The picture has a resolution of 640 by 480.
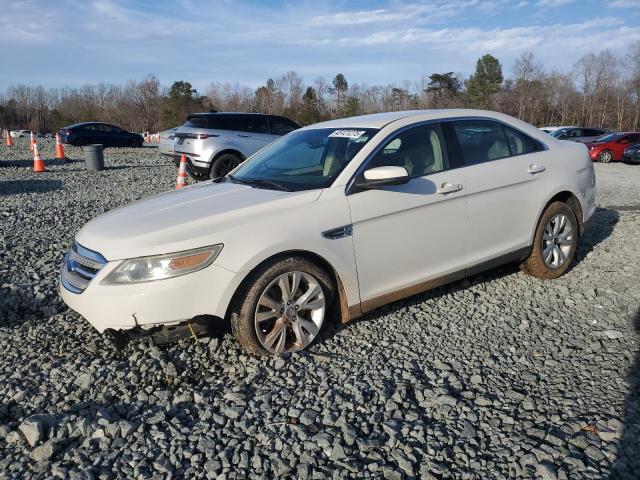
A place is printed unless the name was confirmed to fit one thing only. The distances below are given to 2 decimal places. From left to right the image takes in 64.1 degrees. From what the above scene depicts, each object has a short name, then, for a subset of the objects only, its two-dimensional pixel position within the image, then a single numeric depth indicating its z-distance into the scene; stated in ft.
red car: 65.72
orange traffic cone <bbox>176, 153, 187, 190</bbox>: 32.04
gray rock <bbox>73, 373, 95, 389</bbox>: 10.54
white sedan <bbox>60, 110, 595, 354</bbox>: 10.47
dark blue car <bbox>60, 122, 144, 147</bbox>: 87.56
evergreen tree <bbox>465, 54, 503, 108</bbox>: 208.54
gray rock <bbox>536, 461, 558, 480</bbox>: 7.71
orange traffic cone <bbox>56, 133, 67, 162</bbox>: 58.29
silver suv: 36.42
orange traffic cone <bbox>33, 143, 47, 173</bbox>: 47.47
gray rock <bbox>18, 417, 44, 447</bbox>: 8.71
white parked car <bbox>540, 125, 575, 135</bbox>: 74.74
